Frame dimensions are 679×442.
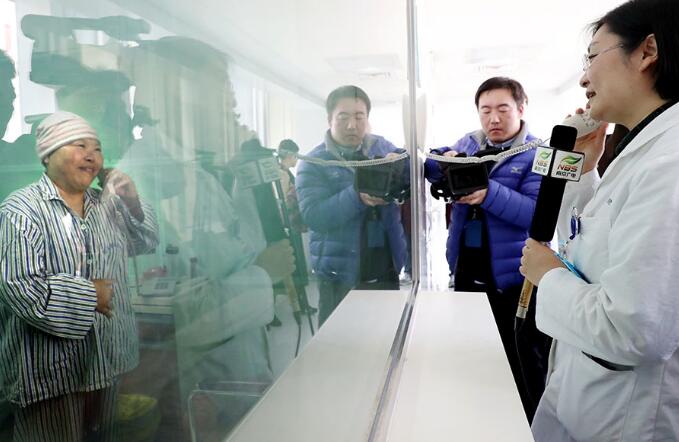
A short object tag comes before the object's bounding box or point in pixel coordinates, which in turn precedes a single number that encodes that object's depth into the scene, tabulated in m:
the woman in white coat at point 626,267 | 0.66
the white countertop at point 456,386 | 0.80
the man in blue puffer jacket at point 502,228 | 1.80
